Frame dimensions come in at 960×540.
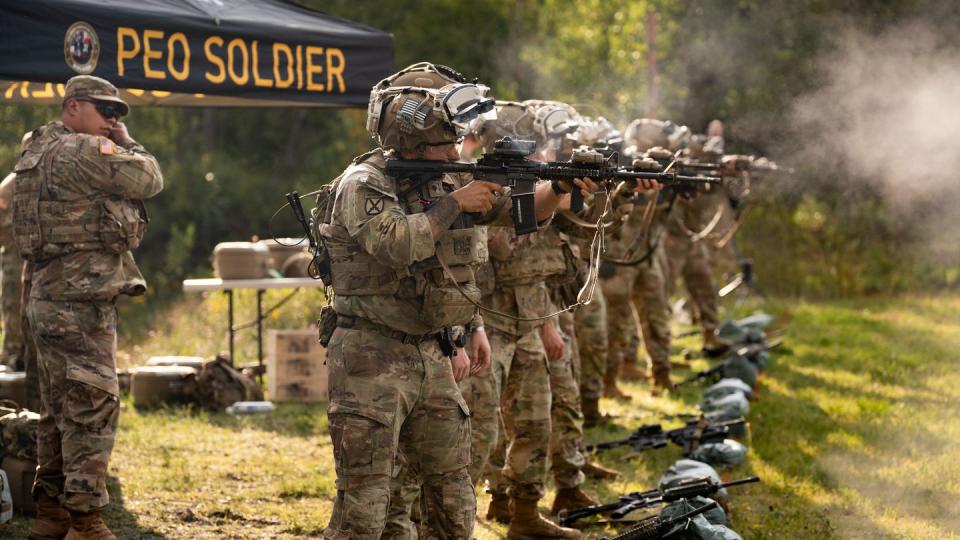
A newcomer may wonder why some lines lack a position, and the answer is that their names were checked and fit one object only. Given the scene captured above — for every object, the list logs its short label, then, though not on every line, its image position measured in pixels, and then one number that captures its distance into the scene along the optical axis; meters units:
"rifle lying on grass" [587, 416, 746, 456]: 17.83
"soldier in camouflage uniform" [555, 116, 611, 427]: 20.14
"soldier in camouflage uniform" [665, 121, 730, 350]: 26.81
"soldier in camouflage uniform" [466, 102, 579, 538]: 14.18
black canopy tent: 14.22
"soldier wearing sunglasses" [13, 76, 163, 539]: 13.66
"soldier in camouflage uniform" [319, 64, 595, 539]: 10.23
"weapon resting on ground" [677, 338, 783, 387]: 24.36
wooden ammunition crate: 23.48
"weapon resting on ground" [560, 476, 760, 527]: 13.72
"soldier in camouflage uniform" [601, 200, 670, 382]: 23.89
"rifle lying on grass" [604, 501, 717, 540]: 12.09
